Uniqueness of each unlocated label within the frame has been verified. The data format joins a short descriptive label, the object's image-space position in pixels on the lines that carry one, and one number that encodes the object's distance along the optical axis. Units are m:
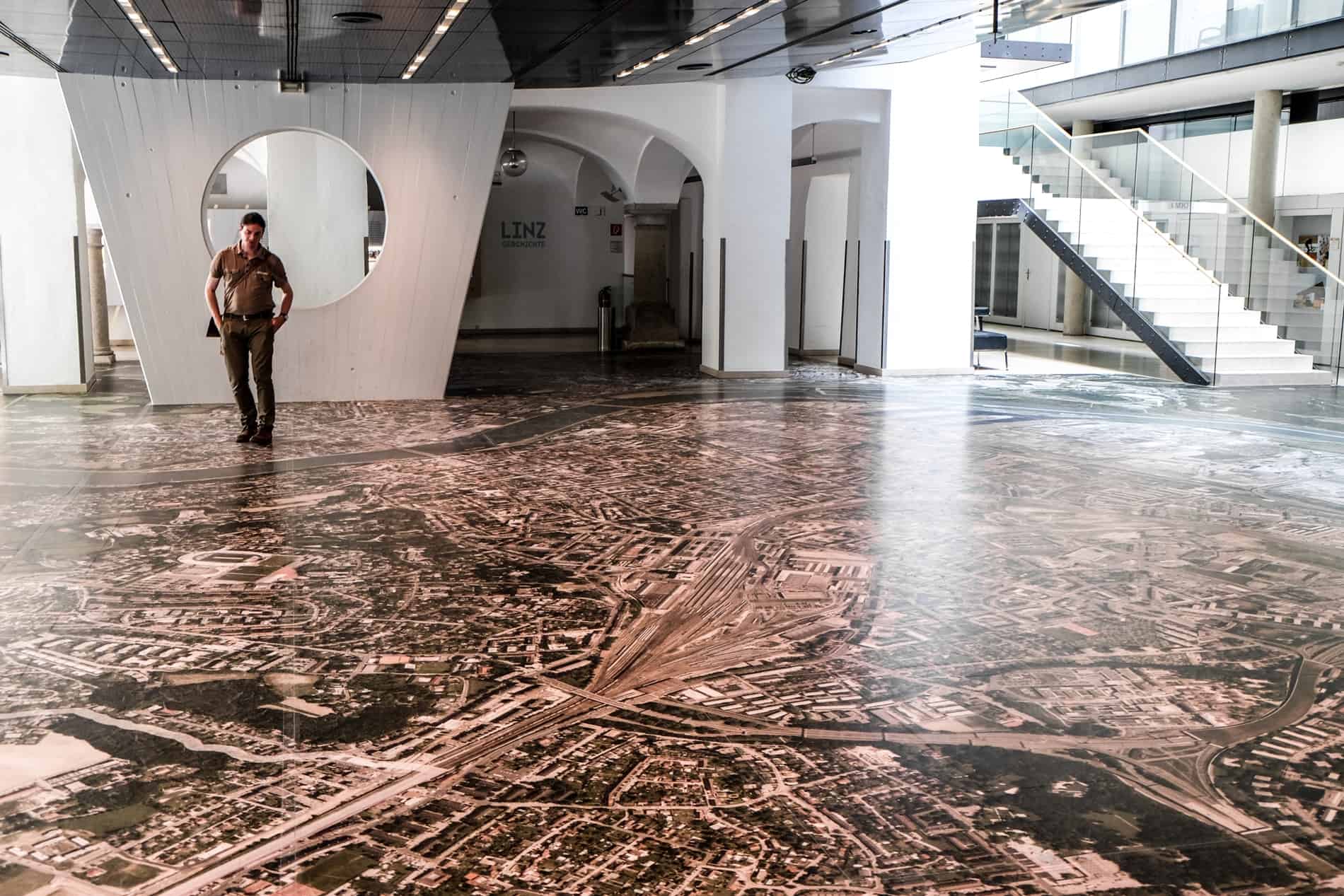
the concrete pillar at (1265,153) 18.06
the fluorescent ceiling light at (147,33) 8.25
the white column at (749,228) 14.46
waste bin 19.59
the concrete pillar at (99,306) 16.86
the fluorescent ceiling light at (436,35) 8.39
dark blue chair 16.45
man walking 9.30
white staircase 14.94
